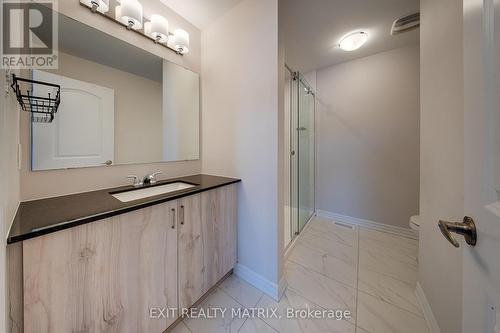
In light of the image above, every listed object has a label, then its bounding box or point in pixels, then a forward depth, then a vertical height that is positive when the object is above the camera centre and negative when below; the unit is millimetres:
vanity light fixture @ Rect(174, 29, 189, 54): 1584 +1135
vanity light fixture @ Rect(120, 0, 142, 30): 1244 +1091
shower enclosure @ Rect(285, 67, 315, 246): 2304 +207
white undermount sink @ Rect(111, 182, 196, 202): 1225 -189
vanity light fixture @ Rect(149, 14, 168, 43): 1421 +1123
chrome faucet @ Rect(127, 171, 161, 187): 1373 -110
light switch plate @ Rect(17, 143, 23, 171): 861 +55
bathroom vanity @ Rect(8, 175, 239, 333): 632 -432
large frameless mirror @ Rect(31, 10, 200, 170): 1049 +449
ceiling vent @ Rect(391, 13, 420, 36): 1767 +1468
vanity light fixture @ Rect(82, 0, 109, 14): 1127 +1041
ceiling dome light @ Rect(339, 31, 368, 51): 1984 +1432
